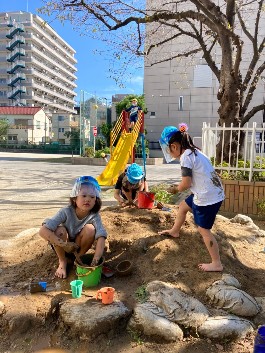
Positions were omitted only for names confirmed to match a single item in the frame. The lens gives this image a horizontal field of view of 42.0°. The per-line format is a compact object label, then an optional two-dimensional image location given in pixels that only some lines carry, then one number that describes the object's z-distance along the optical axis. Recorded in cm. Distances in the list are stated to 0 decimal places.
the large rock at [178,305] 240
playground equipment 810
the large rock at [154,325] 229
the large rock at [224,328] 232
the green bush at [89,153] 2225
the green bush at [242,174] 663
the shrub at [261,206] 607
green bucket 271
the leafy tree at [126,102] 2648
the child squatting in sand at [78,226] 285
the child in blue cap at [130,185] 454
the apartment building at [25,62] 6988
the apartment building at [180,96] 2814
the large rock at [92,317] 228
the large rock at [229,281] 280
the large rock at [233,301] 256
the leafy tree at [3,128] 4447
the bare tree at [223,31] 781
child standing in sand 291
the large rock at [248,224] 459
